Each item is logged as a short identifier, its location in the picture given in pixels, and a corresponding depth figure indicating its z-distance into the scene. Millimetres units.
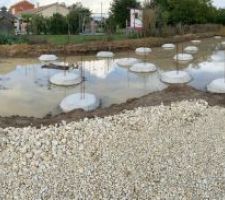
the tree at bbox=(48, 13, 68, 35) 12759
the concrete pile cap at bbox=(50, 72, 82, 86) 5955
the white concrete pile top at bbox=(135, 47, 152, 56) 8815
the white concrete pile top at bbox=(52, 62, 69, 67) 7468
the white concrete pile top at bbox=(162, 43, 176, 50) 9678
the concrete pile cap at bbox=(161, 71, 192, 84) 6040
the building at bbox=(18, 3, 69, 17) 20605
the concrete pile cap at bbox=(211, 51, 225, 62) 8195
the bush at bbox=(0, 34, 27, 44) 9699
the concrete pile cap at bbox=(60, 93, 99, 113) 4671
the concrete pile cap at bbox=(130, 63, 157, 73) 6745
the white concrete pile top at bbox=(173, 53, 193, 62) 7905
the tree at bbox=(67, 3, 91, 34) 12626
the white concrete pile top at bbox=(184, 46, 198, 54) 9116
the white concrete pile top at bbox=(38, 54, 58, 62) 8007
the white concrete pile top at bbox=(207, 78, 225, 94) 5317
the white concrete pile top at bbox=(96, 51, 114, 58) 8496
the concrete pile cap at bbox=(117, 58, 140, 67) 7425
